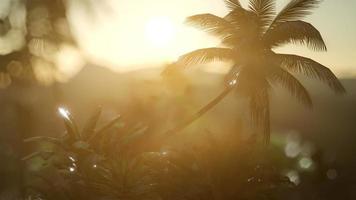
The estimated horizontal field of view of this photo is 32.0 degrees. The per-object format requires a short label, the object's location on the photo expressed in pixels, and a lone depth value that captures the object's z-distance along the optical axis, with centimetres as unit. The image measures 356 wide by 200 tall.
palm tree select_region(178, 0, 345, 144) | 2552
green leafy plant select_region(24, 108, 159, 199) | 2047
